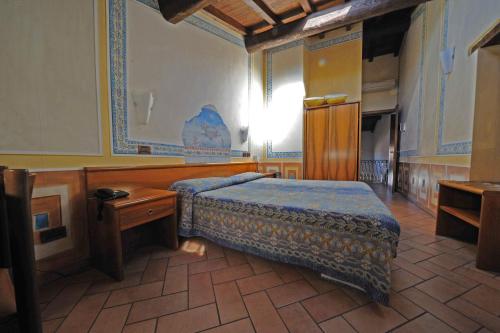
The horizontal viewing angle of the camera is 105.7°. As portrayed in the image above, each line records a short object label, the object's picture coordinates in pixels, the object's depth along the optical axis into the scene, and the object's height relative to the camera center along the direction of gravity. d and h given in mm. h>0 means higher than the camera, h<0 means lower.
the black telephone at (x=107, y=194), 1445 -295
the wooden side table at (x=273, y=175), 3494 -369
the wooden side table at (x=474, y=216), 1484 -571
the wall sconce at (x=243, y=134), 3455 +404
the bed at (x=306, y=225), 1142 -522
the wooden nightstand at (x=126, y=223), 1382 -529
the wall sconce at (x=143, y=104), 1922 +533
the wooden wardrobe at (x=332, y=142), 3391 +271
